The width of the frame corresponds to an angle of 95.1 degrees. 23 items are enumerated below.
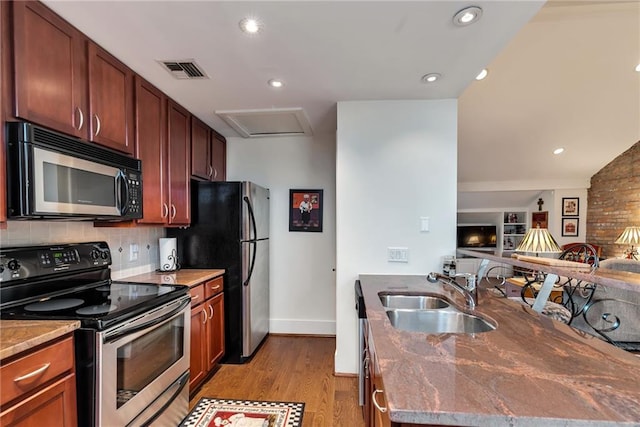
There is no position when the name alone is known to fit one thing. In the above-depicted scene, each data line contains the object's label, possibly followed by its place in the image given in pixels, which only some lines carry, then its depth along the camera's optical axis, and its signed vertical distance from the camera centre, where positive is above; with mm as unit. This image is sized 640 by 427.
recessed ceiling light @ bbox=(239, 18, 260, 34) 1443 +903
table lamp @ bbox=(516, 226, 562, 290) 3117 -419
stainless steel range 1270 -595
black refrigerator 2748 -377
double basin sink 1498 -625
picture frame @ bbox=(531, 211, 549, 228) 6645 -350
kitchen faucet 1575 -477
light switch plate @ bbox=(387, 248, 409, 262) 2441 -417
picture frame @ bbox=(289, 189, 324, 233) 3484 -70
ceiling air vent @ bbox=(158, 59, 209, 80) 1837 +886
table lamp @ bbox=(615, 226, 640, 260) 4656 -528
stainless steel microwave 1251 +130
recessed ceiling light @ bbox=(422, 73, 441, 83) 2004 +883
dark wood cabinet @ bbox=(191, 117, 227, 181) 2779 +537
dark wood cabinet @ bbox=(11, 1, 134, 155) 1292 +638
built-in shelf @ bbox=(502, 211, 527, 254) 7430 -614
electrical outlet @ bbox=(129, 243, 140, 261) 2379 -393
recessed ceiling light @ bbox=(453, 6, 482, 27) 1367 +908
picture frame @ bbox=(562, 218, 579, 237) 6402 -497
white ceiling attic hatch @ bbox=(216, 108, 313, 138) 2660 +830
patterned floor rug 1952 -1468
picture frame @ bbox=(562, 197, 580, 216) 6367 -37
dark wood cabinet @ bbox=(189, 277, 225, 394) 2229 -1037
